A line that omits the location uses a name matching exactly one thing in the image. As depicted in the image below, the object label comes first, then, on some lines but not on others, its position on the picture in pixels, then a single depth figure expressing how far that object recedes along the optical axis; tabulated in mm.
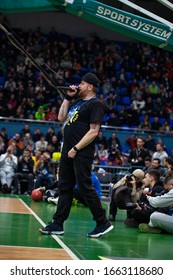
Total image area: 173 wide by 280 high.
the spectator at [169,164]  14992
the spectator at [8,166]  20766
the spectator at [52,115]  26094
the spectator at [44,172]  20094
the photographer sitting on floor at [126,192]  12062
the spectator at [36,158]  21312
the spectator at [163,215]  9891
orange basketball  16766
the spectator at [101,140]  24703
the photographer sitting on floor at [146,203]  10992
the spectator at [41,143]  23466
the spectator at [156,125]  27356
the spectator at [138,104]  28578
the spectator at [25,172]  20672
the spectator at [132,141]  25275
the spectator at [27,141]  23441
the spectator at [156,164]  18142
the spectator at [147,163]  20052
